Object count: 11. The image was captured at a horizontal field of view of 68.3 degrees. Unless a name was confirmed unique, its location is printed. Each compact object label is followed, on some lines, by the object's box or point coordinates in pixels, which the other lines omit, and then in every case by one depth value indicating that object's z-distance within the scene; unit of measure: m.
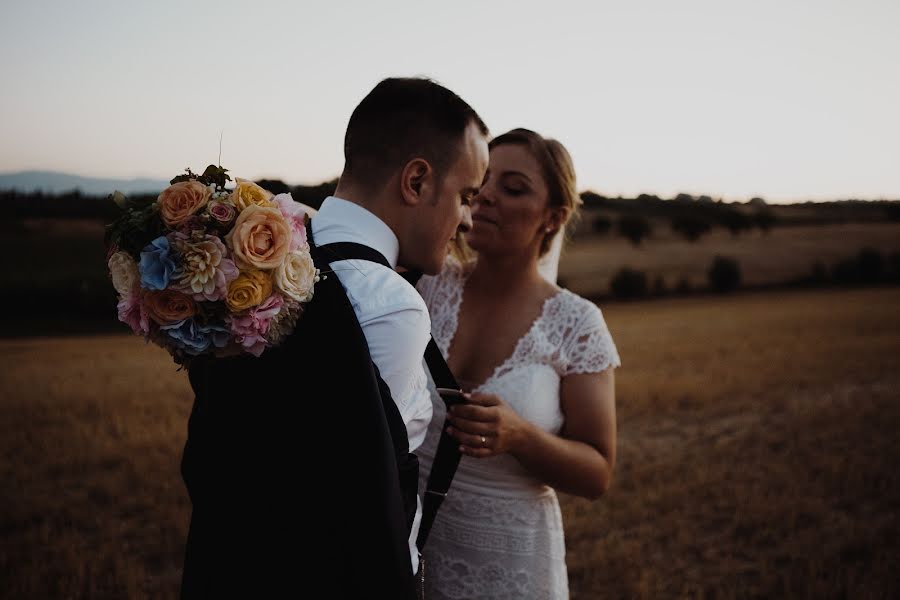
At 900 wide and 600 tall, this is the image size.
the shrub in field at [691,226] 50.94
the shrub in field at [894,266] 45.47
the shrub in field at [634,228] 49.62
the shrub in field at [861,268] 45.50
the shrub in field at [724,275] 43.53
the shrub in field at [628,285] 42.28
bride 3.08
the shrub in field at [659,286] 43.28
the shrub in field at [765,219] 52.16
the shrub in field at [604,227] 50.31
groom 1.70
